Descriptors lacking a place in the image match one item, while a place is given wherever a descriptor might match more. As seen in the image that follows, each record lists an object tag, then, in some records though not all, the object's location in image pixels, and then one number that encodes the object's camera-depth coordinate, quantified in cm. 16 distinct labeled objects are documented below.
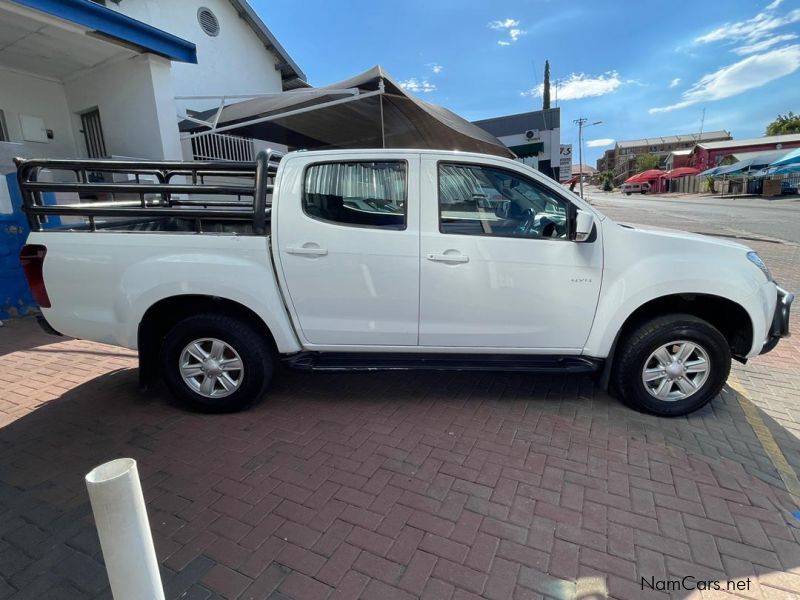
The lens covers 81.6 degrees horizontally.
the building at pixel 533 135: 2485
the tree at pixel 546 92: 4256
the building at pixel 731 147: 5453
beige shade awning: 774
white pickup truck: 324
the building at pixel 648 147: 11469
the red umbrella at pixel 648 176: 6544
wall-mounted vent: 1223
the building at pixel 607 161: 14350
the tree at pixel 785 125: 6484
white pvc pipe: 133
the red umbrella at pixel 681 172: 5875
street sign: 2052
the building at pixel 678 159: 7944
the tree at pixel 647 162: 9550
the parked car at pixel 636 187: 6821
